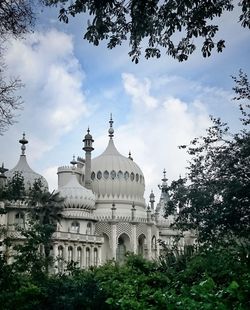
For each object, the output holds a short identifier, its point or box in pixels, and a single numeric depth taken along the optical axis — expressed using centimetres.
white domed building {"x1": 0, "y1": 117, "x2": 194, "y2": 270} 4556
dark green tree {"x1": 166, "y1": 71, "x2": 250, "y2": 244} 1964
